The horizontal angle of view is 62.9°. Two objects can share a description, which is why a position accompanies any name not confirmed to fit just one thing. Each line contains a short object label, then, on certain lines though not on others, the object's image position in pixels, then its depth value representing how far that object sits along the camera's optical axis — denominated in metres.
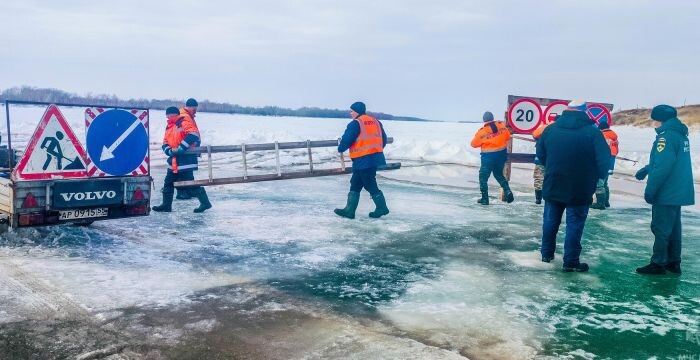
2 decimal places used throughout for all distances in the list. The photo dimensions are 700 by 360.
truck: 6.24
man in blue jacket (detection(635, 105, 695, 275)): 5.94
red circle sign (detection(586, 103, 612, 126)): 11.58
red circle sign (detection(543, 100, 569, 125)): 11.34
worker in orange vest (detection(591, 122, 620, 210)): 10.54
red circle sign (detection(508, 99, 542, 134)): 11.24
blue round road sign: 6.76
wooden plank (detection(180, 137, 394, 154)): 8.91
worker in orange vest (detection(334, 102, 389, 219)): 8.92
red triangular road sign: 6.25
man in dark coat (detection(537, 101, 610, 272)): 6.07
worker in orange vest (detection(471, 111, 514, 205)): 10.80
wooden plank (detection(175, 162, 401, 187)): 9.02
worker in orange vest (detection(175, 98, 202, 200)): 9.23
